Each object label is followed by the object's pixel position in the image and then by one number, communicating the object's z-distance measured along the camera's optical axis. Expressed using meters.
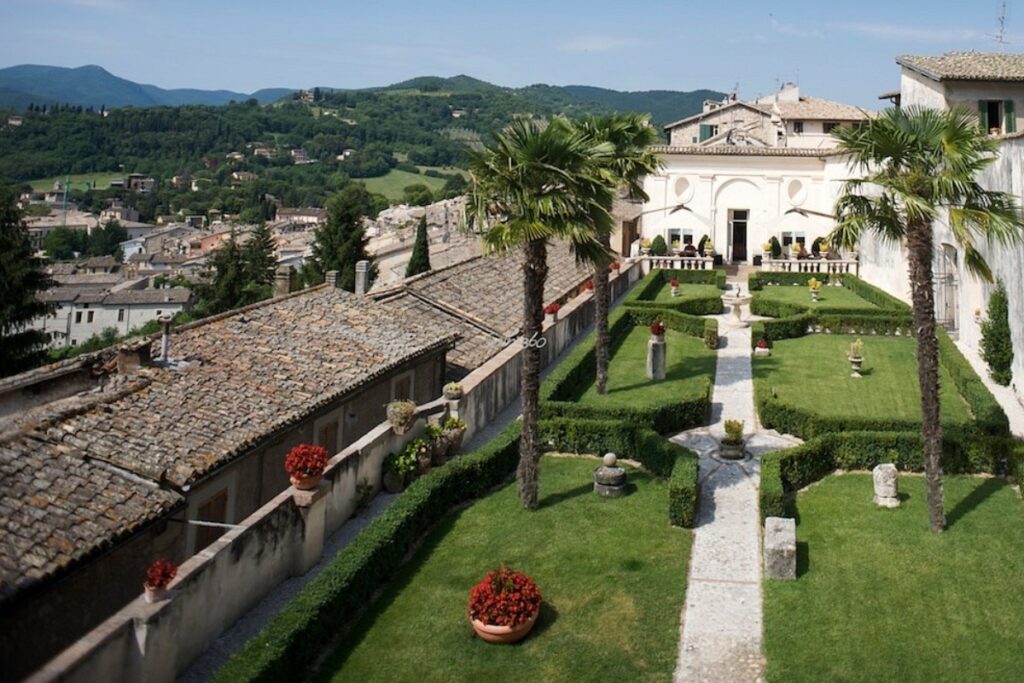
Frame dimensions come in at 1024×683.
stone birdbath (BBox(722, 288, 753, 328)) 39.12
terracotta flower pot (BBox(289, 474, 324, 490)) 14.59
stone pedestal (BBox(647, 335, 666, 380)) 27.98
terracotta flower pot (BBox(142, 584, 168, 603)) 10.59
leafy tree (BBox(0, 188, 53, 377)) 38.03
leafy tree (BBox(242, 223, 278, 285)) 76.56
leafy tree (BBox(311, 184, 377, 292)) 67.25
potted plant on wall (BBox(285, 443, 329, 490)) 14.45
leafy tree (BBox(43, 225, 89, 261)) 168.75
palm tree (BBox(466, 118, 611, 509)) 16.67
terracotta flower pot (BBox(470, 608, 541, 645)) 12.48
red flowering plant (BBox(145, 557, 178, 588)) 10.59
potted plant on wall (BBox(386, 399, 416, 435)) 18.25
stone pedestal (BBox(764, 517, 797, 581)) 14.50
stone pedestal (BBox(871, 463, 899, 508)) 17.52
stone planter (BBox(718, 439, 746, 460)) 20.88
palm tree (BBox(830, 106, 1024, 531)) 15.34
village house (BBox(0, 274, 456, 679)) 11.26
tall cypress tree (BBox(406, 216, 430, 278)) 55.75
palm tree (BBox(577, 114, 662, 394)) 25.59
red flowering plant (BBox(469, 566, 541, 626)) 12.51
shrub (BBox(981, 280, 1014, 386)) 26.05
